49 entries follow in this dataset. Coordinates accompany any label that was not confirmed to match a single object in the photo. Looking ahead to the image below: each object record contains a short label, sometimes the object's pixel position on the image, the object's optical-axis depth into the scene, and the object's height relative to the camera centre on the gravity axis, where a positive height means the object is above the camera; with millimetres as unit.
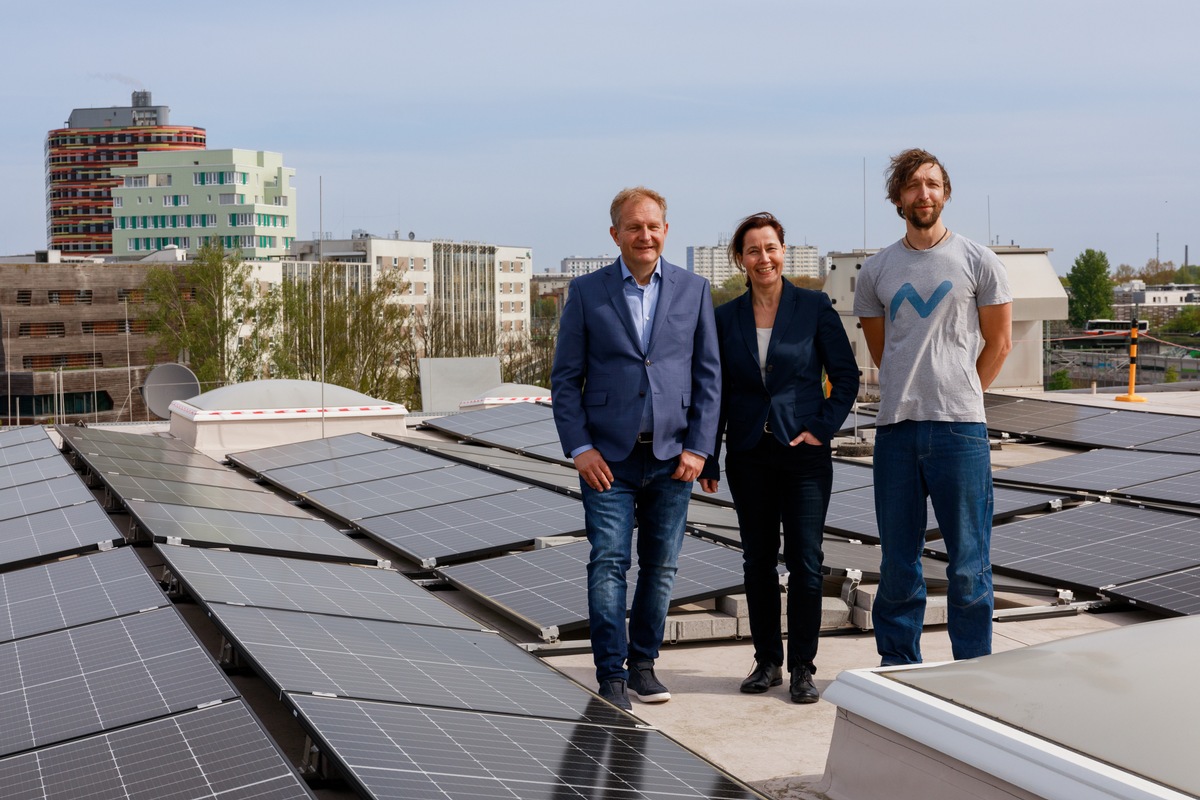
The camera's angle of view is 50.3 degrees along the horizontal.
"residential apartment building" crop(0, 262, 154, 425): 81688 -439
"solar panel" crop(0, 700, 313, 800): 3123 -1162
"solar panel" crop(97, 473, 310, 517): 8156 -1231
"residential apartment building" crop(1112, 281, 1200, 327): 158425 +524
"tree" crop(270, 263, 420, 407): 62000 -1420
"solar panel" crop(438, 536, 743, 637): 5859 -1339
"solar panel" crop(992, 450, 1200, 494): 9984 -1366
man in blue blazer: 5004 -397
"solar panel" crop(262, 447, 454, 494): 10250 -1328
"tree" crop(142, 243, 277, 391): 64438 -218
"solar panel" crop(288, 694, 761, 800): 3178 -1199
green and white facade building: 140875 +11845
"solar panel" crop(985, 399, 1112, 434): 14719 -1300
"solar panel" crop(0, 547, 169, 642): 4935 -1171
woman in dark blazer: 5133 -484
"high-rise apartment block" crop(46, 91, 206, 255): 166500 +20970
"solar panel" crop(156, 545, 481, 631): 5145 -1202
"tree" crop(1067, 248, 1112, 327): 140875 +1692
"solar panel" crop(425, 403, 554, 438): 14688 -1297
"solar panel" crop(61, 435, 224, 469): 11039 -1259
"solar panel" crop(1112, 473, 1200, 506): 9258 -1395
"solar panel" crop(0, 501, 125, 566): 6457 -1202
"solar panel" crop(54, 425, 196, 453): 12591 -1286
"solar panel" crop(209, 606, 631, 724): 3930 -1195
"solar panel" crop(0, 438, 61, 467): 11612 -1315
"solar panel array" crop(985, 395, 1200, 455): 12711 -1323
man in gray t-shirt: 4855 -340
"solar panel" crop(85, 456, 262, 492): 9656 -1247
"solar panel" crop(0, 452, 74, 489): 9961 -1287
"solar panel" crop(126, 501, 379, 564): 6602 -1220
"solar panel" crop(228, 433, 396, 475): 11797 -1352
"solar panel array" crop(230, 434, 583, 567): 7453 -1319
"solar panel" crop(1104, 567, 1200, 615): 6176 -1441
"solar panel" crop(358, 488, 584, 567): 7301 -1318
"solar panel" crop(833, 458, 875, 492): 9141 -1258
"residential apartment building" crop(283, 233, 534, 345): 121625 +4041
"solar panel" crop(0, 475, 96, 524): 8211 -1251
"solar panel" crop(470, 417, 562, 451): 13266 -1359
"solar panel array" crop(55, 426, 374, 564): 6789 -1236
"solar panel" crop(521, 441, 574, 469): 12203 -1406
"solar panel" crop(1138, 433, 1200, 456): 12006 -1352
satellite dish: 19750 -1167
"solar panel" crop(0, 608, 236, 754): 3715 -1169
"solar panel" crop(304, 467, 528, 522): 8797 -1314
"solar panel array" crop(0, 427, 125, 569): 6531 -1234
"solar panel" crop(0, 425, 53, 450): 13375 -1328
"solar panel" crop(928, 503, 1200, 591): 6832 -1385
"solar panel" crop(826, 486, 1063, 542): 7832 -1332
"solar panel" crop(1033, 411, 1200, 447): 13047 -1333
